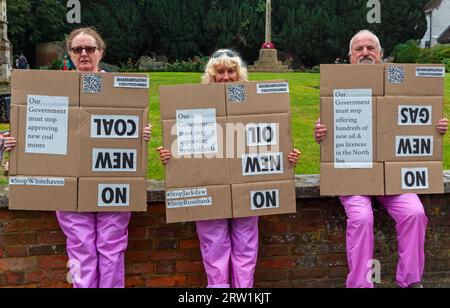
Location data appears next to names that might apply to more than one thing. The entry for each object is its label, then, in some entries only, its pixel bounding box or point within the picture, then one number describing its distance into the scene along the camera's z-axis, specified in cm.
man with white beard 329
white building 4294
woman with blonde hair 324
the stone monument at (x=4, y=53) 2023
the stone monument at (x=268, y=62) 2827
